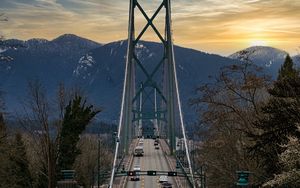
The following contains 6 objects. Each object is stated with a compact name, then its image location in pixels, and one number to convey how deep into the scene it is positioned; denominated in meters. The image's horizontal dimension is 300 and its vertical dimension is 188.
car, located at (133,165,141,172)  75.94
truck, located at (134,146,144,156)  103.50
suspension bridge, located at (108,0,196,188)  71.56
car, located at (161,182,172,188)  64.76
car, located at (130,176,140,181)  75.38
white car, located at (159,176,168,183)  73.19
